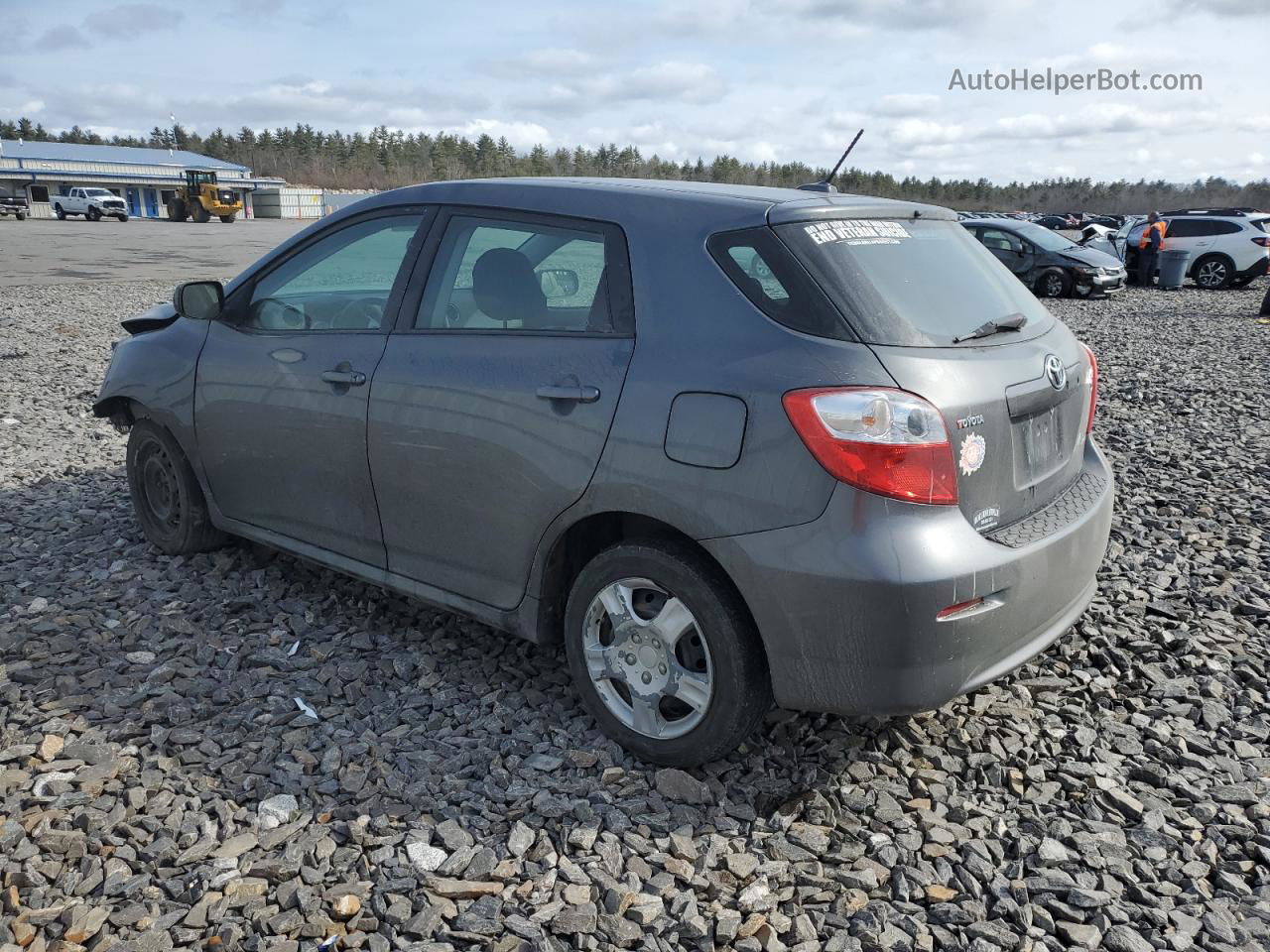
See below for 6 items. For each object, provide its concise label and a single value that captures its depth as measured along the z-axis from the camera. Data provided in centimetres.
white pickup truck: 5769
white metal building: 7462
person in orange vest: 2375
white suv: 2323
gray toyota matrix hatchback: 267
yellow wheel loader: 5612
